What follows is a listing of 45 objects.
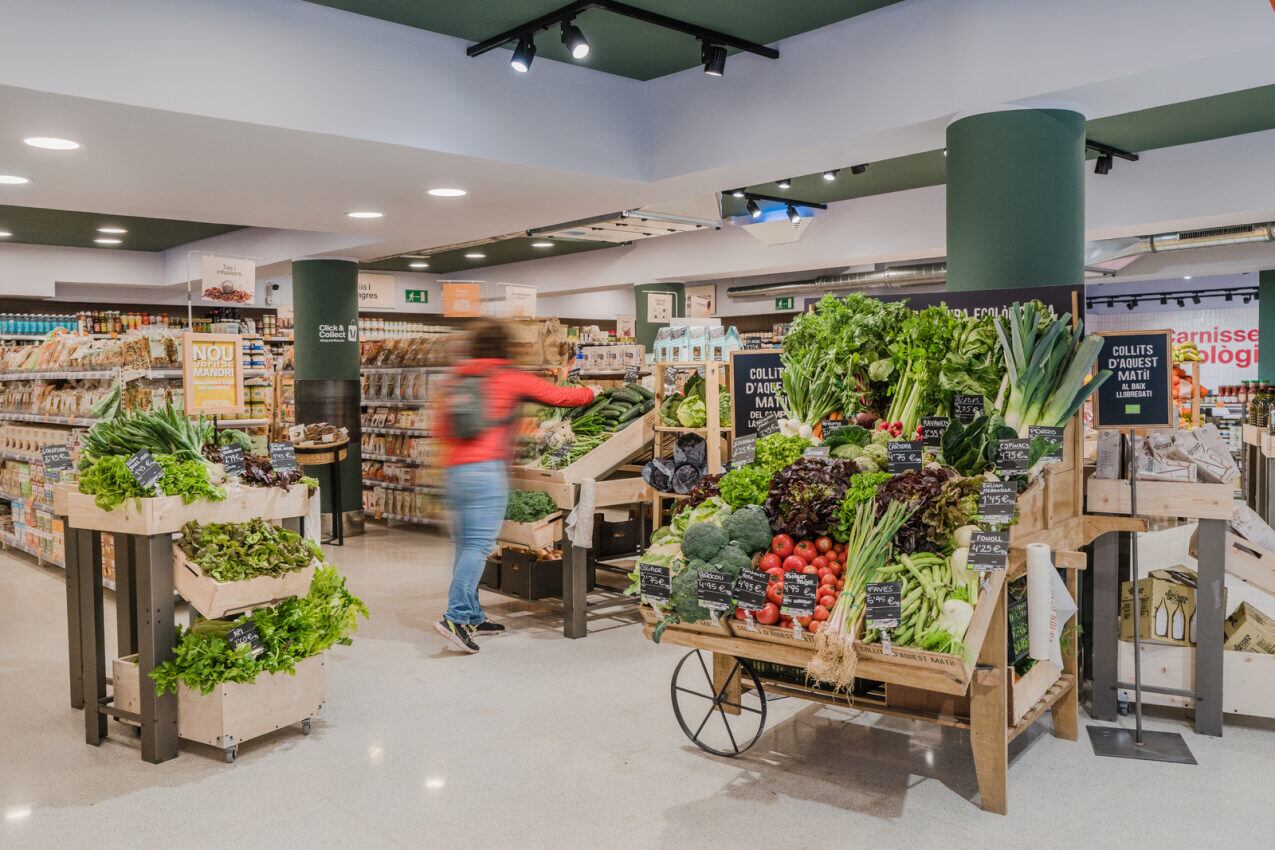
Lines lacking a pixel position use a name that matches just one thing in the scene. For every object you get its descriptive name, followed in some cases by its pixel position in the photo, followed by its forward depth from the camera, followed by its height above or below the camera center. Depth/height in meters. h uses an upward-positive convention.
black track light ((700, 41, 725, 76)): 5.36 +1.87
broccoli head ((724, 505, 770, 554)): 3.28 -0.52
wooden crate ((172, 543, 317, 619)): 3.70 -0.82
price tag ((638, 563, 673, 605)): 3.37 -0.72
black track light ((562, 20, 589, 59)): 4.97 +1.84
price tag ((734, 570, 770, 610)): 3.10 -0.68
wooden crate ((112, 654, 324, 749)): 3.83 -1.35
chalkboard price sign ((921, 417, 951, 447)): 3.86 -0.19
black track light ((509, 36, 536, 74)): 5.23 +1.85
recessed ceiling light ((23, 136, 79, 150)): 5.16 +1.36
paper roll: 3.38 -0.79
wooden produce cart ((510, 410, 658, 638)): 5.75 -0.65
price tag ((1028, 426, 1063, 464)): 3.55 -0.20
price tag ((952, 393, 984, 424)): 3.90 -0.10
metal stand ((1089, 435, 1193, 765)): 3.81 -1.52
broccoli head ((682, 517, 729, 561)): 3.26 -0.55
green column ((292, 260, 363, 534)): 9.45 +0.33
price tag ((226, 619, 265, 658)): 3.77 -1.02
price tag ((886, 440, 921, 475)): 3.46 -0.27
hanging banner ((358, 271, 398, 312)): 11.04 +1.13
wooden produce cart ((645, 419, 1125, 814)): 2.99 -1.09
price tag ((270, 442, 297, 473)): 4.27 -0.33
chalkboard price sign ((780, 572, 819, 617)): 3.04 -0.69
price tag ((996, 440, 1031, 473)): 3.36 -0.26
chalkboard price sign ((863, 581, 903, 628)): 2.91 -0.69
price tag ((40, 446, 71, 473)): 4.49 -0.34
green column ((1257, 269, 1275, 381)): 13.55 +0.86
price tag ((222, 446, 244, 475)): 4.12 -0.33
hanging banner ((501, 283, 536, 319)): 10.54 +0.95
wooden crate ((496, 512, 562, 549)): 5.81 -0.93
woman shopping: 5.13 -0.29
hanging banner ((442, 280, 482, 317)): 9.54 +0.90
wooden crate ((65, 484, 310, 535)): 3.77 -0.53
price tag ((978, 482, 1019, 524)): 3.07 -0.39
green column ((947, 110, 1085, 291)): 4.75 +0.94
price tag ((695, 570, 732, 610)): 3.16 -0.70
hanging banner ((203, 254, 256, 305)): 7.06 +0.83
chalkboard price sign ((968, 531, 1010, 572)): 2.96 -0.54
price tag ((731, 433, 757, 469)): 3.98 -0.29
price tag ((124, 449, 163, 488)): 3.78 -0.33
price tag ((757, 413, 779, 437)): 4.55 -0.21
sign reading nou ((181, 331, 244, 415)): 6.28 +0.09
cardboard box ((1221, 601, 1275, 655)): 4.10 -1.12
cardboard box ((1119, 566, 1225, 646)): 4.22 -1.05
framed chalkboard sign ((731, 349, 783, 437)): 5.22 -0.02
